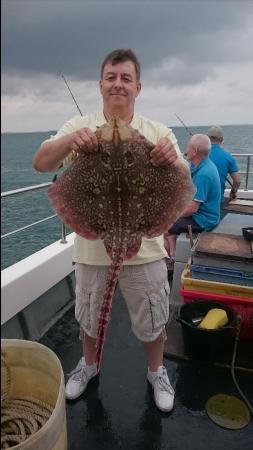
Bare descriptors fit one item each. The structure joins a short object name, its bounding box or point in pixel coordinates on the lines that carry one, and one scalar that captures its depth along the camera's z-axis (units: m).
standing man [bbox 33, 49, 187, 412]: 1.88
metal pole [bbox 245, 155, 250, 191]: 7.23
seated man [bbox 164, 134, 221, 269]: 4.31
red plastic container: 3.11
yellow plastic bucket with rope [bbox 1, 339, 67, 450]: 2.00
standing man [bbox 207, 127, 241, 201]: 6.40
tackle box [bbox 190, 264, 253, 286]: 3.09
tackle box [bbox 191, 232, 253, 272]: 3.10
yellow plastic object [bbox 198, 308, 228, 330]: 2.97
